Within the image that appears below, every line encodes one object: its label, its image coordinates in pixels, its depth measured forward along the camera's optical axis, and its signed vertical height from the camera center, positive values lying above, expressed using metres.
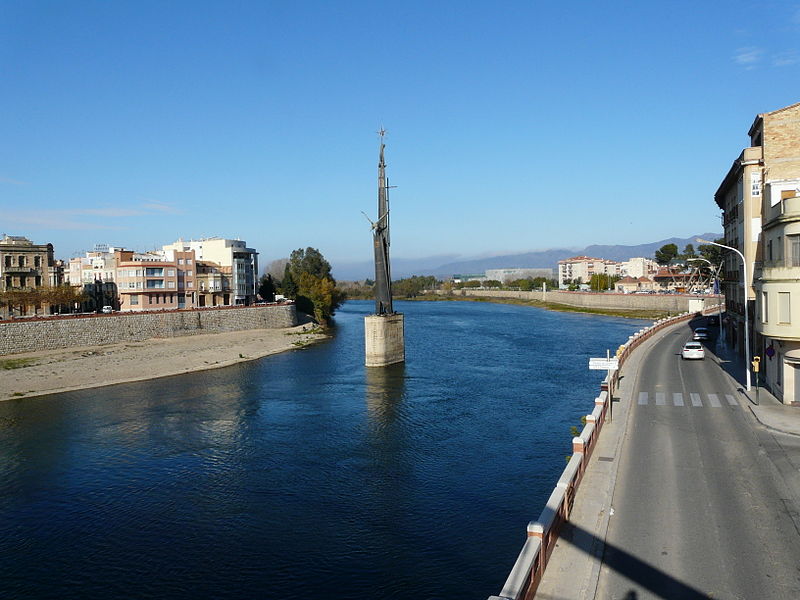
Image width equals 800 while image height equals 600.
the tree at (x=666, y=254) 175.12 +7.44
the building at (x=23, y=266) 81.94 +4.24
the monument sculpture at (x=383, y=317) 62.28 -2.90
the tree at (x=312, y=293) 116.50 -0.42
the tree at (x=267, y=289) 126.31 +0.47
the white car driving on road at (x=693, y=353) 47.06 -5.43
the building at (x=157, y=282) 91.00 +1.92
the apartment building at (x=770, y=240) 29.34 +2.13
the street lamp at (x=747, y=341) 33.35 -3.45
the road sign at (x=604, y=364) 27.50 -3.56
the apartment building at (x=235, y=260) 113.81 +6.22
